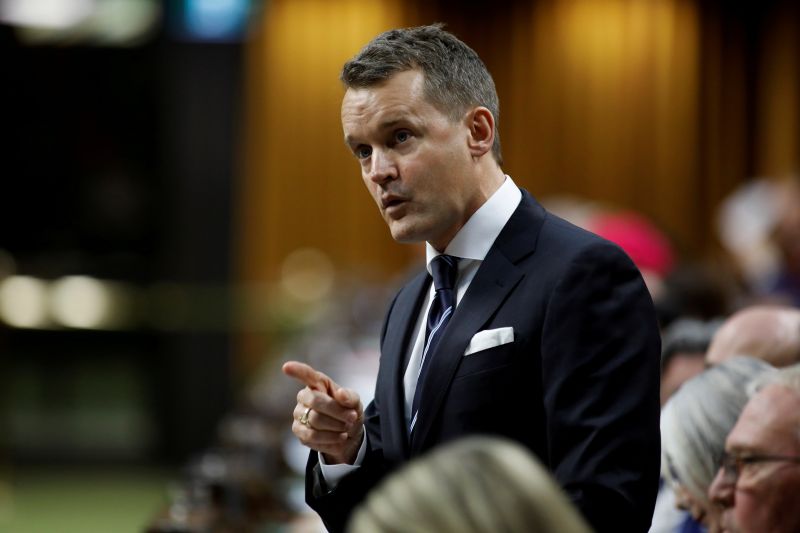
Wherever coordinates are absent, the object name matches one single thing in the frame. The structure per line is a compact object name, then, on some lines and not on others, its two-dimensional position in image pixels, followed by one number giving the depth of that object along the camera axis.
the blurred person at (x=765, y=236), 14.11
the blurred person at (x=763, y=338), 6.27
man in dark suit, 3.61
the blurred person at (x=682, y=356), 7.10
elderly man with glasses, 4.67
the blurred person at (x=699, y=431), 5.06
